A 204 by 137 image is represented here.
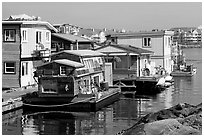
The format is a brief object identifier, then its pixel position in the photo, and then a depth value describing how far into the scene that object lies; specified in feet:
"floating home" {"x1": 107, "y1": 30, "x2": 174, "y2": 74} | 113.80
